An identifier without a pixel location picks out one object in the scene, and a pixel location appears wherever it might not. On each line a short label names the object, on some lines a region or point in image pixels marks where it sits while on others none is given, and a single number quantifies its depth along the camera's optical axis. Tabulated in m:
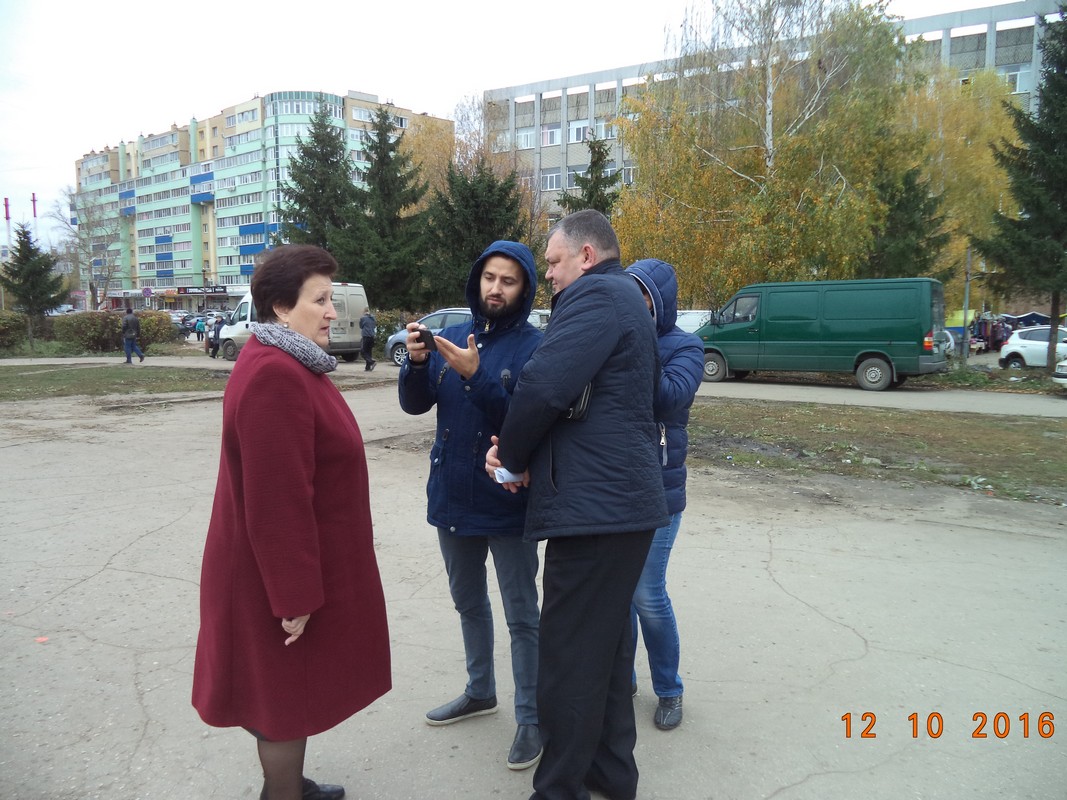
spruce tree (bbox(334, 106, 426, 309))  27.86
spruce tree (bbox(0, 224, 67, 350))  29.06
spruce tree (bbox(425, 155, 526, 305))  25.80
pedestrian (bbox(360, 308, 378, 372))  20.70
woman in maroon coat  2.01
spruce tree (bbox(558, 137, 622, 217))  23.48
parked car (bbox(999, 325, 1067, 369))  21.85
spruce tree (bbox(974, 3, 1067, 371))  19.17
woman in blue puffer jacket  2.94
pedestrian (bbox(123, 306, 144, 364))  23.12
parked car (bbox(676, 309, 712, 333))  20.46
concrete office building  44.22
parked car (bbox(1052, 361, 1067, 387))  15.93
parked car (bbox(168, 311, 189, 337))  45.18
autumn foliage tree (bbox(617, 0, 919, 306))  20.55
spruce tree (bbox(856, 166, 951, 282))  24.14
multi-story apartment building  84.50
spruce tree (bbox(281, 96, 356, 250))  31.17
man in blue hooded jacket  2.82
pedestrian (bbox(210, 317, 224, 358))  25.20
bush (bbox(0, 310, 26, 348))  27.47
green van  16.47
